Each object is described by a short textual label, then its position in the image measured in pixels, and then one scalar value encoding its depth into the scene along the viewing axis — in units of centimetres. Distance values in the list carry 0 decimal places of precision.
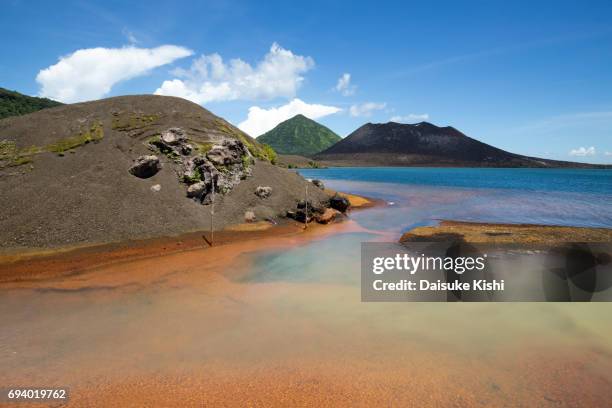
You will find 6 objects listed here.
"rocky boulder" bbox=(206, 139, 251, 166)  3288
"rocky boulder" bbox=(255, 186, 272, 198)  3259
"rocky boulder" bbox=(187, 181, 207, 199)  2845
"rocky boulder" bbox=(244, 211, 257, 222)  2919
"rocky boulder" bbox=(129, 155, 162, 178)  2789
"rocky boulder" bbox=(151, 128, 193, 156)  3181
